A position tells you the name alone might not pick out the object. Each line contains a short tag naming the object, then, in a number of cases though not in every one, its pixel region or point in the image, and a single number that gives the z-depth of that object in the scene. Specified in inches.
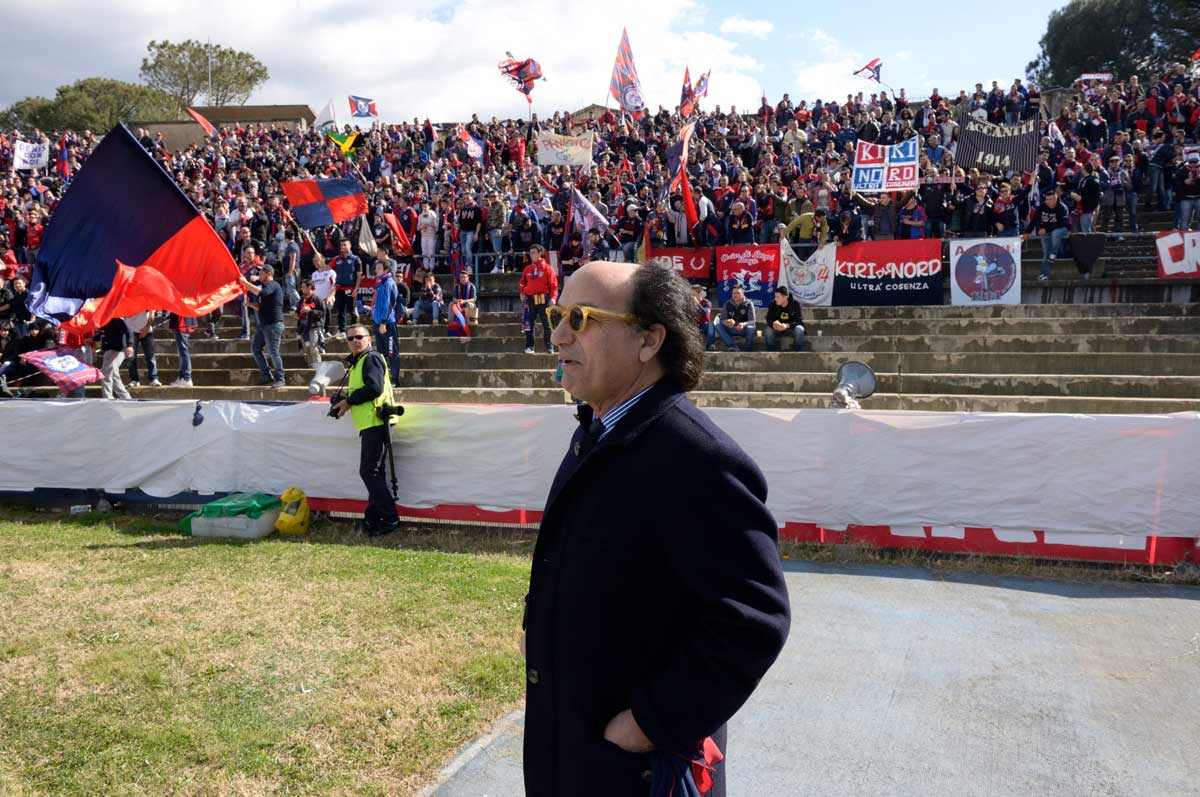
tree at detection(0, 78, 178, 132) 2395.4
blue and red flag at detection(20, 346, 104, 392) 461.4
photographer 334.6
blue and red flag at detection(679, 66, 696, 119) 795.5
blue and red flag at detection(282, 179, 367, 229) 647.8
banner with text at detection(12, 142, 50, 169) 1079.0
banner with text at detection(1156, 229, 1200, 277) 509.4
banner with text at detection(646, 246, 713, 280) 614.9
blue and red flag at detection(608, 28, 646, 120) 995.9
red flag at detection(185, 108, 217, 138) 1176.8
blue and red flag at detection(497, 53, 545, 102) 1199.6
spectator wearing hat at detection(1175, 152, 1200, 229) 562.6
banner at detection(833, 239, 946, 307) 550.9
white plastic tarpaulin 277.0
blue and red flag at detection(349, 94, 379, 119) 1141.7
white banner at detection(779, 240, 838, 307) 571.2
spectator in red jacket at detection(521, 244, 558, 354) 557.0
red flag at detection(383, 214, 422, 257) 708.6
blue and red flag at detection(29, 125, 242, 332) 424.2
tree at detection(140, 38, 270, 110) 2482.8
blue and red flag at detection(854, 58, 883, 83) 1028.5
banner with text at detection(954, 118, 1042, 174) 700.0
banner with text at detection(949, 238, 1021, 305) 531.5
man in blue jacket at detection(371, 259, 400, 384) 516.1
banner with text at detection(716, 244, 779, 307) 581.9
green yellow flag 956.0
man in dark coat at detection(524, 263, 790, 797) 72.6
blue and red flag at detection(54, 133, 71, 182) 1095.5
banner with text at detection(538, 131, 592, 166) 836.0
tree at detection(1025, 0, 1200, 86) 1918.1
